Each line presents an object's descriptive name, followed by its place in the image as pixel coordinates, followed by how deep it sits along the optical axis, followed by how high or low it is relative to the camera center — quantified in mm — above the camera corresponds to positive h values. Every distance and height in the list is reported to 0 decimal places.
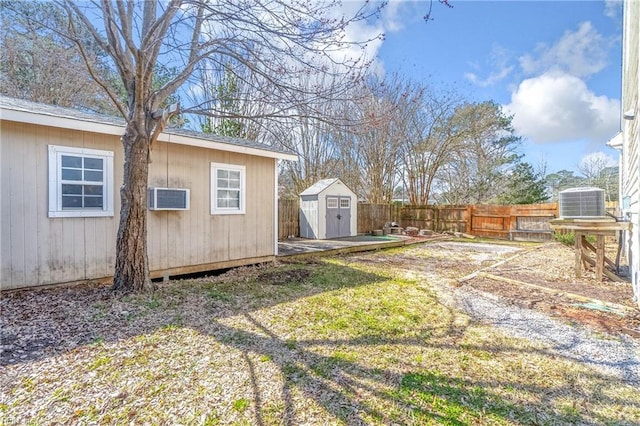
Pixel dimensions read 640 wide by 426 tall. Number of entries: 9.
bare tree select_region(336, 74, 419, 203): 14711 +2776
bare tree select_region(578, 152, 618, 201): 18422 +2458
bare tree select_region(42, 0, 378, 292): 3746 +2096
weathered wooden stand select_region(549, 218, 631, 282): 4957 -319
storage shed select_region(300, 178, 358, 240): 10742 +4
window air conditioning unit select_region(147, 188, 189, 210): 5020 +180
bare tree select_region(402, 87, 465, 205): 15125 +3877
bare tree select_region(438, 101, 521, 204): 15359 +2783
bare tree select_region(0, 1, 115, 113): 6145 +3816
